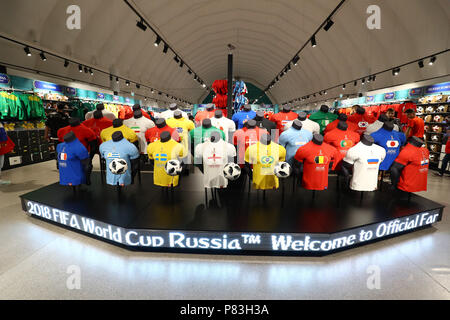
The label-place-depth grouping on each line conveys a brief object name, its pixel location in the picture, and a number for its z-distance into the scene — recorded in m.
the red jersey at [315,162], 2.98
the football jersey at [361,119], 4.78
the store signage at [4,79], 6.62
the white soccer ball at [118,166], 3.04
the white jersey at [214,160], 2.96
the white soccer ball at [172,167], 2.86
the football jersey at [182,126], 4.29
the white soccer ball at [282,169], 2.81
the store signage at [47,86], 7.91
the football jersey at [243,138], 3.36
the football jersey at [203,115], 4.86
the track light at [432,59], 7.04
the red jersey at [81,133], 3.76
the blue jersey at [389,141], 3.62
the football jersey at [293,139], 3.62
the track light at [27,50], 6.77
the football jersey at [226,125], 4.20
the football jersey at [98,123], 4.45
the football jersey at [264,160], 2.95
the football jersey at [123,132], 3.76
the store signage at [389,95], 9.64
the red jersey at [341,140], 3.48
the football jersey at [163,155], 3.04
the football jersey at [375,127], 3.97
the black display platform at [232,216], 2.51
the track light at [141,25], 7.43
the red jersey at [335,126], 4.06
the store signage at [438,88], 7.20
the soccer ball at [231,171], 2.82
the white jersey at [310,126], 4.21
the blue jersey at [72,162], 3.27
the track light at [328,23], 7.10
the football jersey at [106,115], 5.27
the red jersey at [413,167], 3.14
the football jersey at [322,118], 4.88
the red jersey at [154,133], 3.69
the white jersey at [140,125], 4.49
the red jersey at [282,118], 4.70
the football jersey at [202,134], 3.60
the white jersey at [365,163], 3.06
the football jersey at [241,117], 4.87
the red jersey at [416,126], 5.60
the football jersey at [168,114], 5.25
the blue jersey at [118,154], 3.18
